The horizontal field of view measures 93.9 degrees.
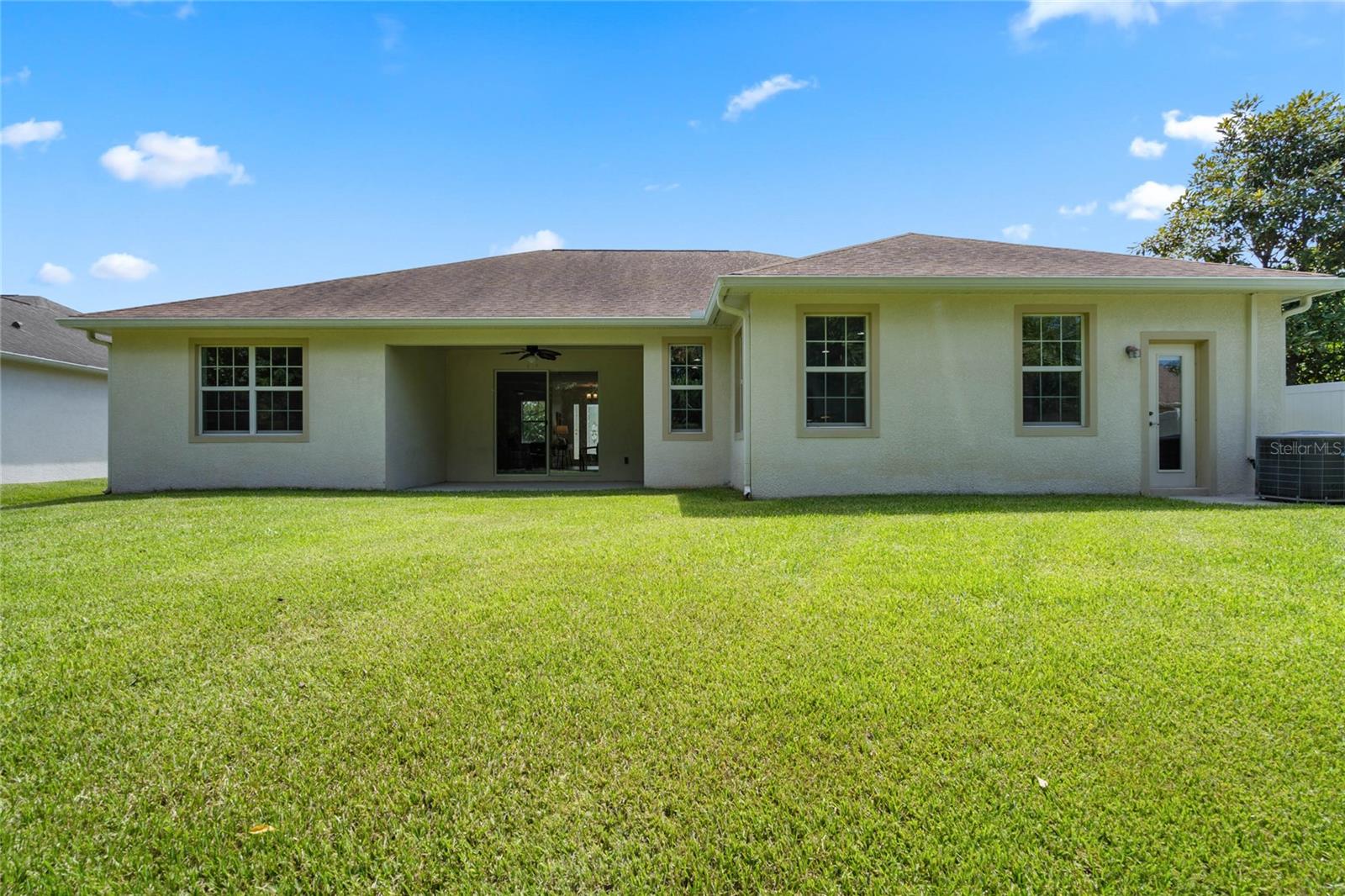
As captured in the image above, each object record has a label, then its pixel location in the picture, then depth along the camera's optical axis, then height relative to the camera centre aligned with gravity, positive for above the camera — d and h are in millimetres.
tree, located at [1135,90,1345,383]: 15469 +6321
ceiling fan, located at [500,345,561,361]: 12336 +1878
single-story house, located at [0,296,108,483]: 13766 +1103
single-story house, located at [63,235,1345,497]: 8789 +1149
